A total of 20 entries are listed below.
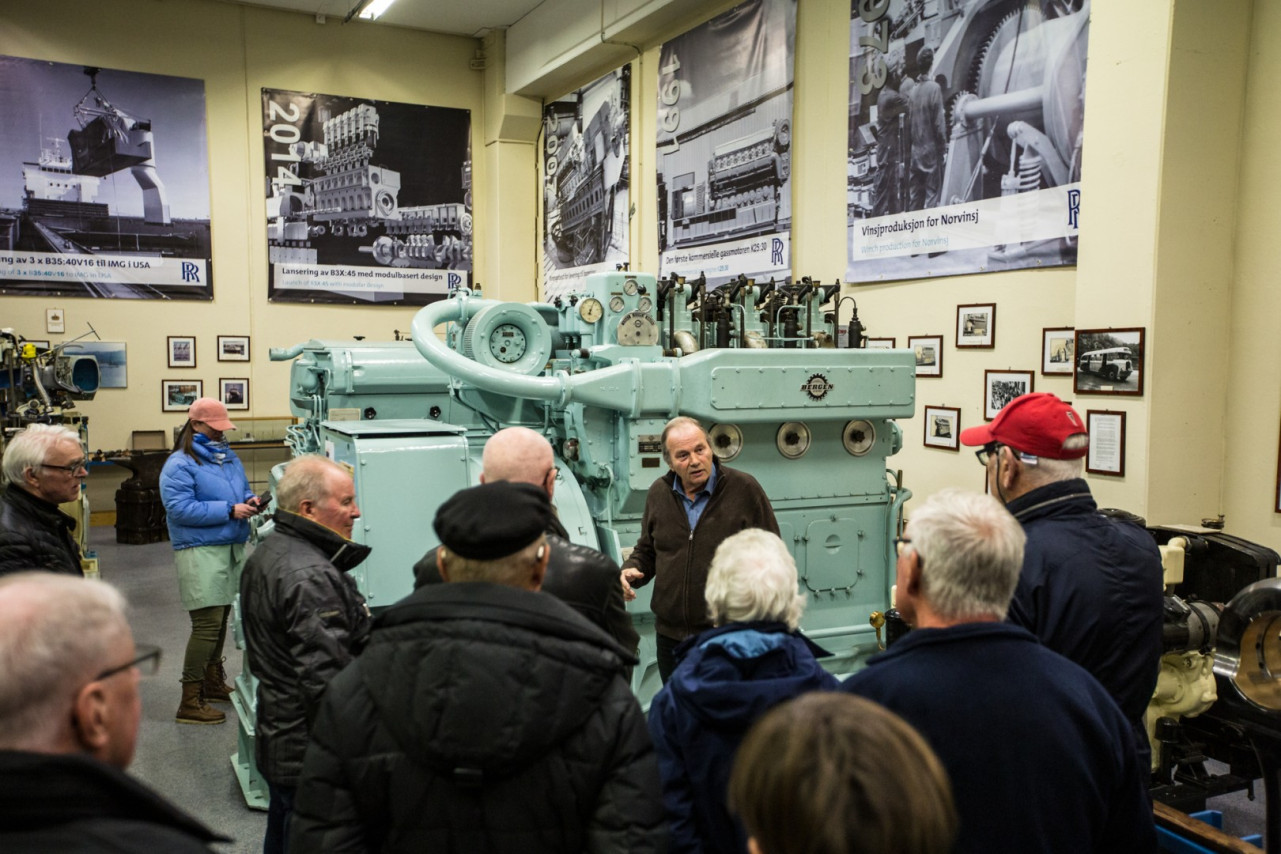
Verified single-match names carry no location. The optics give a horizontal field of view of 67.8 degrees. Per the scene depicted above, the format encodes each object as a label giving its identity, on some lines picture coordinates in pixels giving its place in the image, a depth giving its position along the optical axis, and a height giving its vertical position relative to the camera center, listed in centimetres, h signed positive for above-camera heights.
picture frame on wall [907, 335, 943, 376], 651 +2
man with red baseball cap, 204 -50
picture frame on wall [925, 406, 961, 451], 643 -48
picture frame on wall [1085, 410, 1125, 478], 476 -43
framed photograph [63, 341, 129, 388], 1027 -7
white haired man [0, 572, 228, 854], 104 -44
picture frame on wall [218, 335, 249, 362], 1089 +6
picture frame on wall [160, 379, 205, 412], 1062 -46
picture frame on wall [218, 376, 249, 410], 1091 -45
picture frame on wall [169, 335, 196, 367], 1064 +2
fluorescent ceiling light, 974 +357
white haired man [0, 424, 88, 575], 300 -47
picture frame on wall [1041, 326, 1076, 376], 551 +4
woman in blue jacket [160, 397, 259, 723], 453 -84
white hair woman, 173 -61
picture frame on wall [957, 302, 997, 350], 607 +20
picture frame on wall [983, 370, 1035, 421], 584 -19
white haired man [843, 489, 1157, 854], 145 -54
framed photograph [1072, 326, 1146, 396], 462 -3
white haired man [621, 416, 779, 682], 352 -62
